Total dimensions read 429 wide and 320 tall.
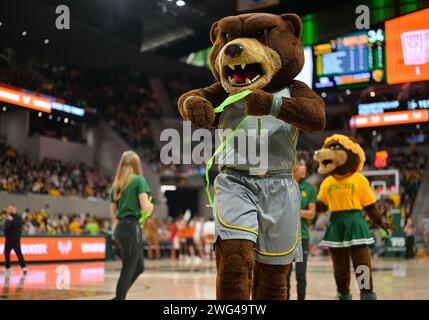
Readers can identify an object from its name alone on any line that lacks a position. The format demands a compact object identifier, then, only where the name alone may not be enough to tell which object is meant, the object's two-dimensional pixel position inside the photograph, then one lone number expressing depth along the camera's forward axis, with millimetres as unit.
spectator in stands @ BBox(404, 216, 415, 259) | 18031
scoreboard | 12500
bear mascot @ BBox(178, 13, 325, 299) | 3034
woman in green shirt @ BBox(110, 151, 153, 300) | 5402
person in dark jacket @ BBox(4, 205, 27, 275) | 11016
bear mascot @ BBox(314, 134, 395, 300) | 6004
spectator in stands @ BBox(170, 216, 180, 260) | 18812
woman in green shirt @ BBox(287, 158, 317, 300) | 5938
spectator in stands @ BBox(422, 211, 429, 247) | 18830
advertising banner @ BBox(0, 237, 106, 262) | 14086
